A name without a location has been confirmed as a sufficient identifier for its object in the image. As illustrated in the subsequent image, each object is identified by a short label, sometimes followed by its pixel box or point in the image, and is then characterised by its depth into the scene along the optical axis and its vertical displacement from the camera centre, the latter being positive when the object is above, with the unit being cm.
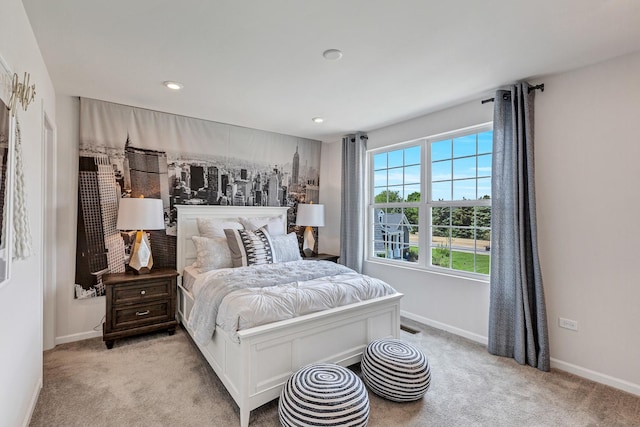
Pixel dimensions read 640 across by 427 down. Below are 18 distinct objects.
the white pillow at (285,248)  341 -42
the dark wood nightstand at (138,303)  281 -90
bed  188 -97
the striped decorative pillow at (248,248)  315 -37
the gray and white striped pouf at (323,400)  163 -106
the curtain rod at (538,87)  258 +109
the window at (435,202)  318 +13
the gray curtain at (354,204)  427 +13
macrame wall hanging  153 +0
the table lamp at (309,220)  431 -10
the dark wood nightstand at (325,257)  426 -64
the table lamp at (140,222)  296 -10
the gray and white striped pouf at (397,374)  201 -110
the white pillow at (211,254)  313 -44
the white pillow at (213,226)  350 -17
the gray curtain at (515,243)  253 -26
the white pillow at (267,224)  375 -14
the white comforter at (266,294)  202 -62
